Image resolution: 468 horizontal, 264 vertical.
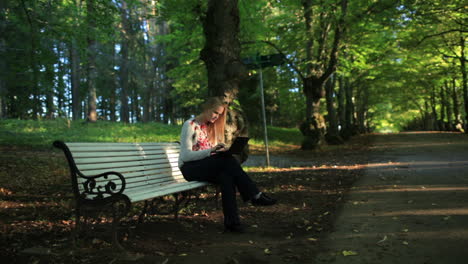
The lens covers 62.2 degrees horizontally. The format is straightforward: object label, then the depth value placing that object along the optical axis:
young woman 4.36
